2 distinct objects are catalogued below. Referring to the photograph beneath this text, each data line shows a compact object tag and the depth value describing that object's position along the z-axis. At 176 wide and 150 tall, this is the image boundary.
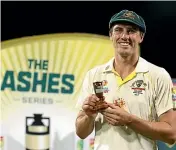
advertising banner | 7.31
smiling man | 6.43
